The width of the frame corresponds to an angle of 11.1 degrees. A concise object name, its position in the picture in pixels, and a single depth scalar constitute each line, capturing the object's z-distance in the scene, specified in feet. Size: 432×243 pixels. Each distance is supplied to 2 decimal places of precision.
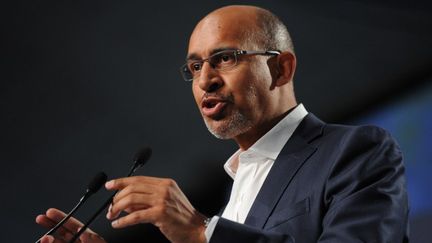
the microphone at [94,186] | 10.58
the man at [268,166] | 10.05
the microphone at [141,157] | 10.60
